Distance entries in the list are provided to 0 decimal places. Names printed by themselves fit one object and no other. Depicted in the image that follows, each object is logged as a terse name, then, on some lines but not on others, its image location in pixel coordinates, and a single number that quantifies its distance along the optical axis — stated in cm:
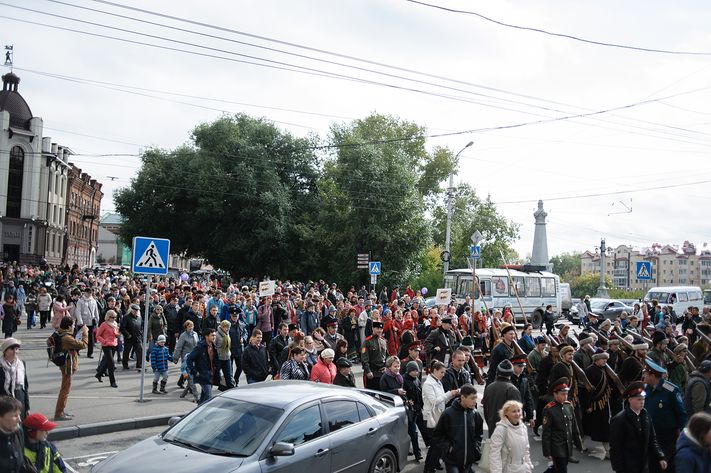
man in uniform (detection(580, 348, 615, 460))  939
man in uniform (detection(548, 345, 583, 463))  914
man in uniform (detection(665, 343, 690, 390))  1020
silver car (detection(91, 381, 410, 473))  574
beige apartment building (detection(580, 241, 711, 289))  14838
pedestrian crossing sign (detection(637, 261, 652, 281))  2429
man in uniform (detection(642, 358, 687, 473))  733
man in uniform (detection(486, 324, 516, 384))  1059
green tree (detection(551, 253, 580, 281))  18312
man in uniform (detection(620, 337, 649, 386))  991
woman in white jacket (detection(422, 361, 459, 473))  819
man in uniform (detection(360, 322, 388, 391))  1067
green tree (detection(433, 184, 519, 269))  5909
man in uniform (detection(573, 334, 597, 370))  1065
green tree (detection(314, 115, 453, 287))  3534
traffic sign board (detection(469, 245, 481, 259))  2176
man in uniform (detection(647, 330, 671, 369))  1107
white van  3319
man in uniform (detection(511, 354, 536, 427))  905
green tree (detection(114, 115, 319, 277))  4497
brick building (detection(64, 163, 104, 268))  7088
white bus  2867
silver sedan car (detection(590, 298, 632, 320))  3241
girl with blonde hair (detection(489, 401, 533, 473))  598
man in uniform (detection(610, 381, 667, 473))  645
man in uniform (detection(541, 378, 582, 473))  697
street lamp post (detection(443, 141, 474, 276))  3067
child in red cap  512
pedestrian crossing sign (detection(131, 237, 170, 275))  1185
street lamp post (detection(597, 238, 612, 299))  4680
